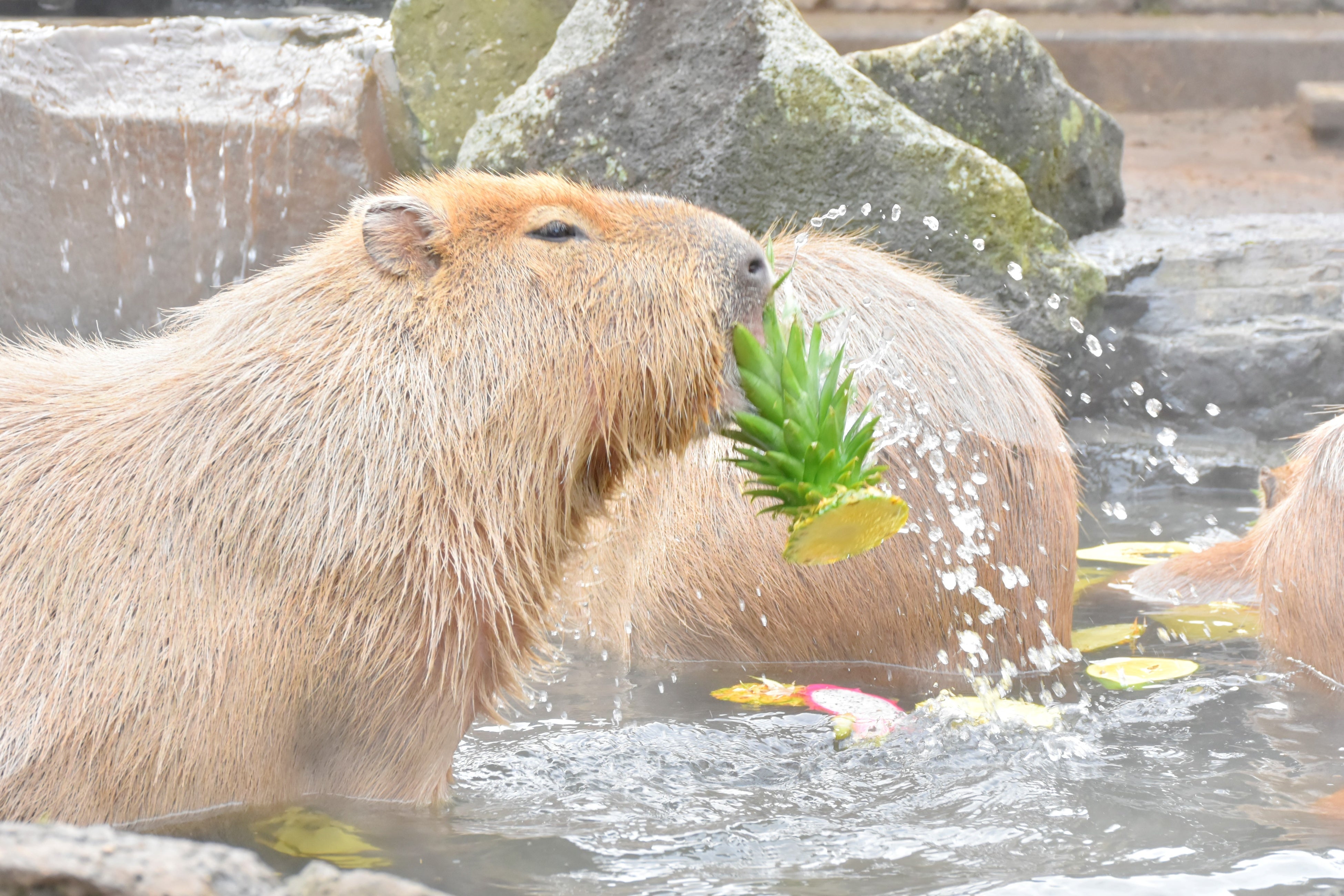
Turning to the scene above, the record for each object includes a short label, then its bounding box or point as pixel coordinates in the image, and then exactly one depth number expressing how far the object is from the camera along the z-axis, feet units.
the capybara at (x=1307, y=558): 19.33
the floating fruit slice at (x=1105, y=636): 22.30
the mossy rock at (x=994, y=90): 33.17
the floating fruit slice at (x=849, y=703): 19.20
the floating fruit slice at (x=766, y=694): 19.95
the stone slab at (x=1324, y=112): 53.72
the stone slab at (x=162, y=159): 32.32
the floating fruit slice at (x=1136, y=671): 20.67
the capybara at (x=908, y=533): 20.21
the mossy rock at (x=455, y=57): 32.83
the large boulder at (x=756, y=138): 28.60
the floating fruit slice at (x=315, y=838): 14.82
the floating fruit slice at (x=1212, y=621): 22.84
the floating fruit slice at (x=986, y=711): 18.89
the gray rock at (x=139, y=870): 8.63
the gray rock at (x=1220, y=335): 32.04
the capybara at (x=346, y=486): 14.38
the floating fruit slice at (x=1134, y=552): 26.76
